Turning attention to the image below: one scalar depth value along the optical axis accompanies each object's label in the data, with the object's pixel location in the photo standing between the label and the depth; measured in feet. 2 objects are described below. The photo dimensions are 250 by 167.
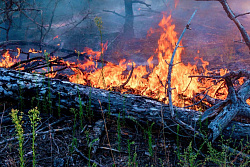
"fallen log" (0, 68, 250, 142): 9.41
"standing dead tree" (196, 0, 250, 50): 10.97
